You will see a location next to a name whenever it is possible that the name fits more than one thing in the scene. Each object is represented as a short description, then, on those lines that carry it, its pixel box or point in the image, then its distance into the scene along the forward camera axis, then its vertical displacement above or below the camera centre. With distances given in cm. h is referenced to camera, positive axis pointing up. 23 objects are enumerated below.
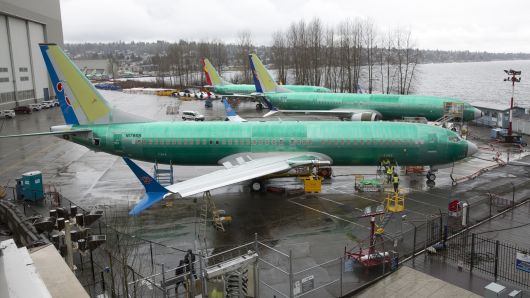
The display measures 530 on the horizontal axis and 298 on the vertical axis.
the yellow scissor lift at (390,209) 2166 -730
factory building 7994 +778
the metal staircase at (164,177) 2952 -649
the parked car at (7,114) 7338 -474
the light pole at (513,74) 4225 +21
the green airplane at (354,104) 5209 -316
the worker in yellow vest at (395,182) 2588 -609
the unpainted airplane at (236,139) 2897 -387
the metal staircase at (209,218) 2272 -739
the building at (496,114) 5188 -455
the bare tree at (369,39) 10649 +968
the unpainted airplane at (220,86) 8738 -98
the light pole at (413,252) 1845 -742
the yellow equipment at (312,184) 2816 -667
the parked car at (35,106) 8338 -408
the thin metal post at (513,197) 2532 -712
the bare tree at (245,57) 13325 +748
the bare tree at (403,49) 9680 +690
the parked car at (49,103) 8977 -389
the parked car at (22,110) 8012 -448
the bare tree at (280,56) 12619 +736
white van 6529 -506
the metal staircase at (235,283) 1424 -659
